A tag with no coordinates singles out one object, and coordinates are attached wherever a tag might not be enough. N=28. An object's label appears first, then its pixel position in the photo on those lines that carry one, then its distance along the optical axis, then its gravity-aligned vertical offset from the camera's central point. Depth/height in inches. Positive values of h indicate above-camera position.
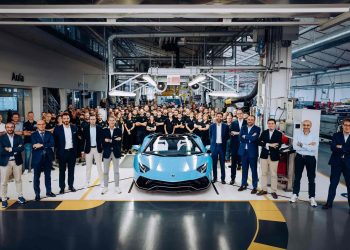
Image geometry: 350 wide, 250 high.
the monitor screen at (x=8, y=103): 355.6 +3.8
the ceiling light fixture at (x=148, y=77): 373.5 +44.4
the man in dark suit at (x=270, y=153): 209.9 -37.3
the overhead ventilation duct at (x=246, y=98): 477.9 +21.7
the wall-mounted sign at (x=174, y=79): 350.9 +39.0
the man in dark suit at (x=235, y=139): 245.4 -31.0
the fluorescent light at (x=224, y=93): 341.5 +20.1
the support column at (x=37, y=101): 422.3 +8.2
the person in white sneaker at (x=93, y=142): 226.2 -31.8
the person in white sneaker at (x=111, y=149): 214.7 -35.7
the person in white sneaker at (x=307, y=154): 194.4 -34.9
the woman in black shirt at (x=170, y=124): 353.1 -23.3
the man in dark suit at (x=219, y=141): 243.1 -32.0
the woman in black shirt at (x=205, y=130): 344.2 -30.3
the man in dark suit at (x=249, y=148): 219.1 -35.2
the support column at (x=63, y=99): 524.7 +15.1
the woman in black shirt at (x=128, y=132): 370.6 -36.6
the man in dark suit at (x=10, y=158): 186.3 -39.1
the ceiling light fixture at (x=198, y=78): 362.9 +43.4
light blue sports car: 200.7 -50.0
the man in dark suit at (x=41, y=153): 199.3 -37.0
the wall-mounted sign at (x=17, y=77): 355.3 +40.9
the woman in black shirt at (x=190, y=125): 353.1 -24.5
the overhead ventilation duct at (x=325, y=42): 387.6 +117.5
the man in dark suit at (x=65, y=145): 213.6 -32.8
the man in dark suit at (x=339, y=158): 183.2 -35.9
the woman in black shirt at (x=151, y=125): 359.0 -25.5
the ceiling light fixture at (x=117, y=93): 355.3 +20.0
